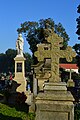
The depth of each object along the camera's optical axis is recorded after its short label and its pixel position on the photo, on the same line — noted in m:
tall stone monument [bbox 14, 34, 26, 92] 10.96
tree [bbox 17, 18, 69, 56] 23.76
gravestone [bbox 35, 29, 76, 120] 3.61
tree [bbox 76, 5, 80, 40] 17.91
